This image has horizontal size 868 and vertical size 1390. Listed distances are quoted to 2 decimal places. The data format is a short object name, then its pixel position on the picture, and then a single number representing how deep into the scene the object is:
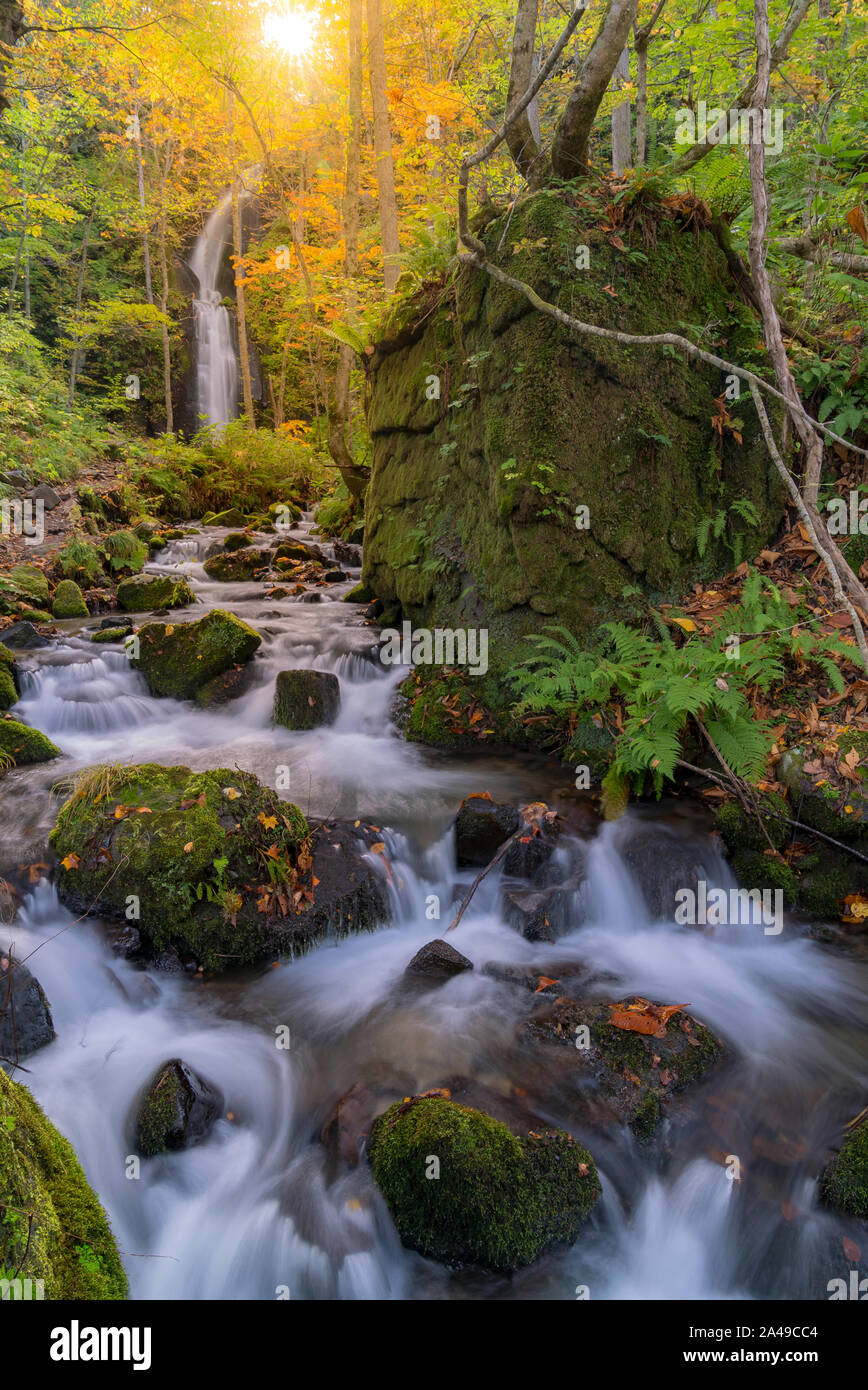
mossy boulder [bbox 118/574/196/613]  11.45
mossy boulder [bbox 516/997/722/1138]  3.79
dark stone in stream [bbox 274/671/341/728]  8.06
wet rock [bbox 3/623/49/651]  9.26
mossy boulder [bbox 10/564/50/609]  10.49
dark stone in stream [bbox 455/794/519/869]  5.92
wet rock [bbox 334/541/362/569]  14.27
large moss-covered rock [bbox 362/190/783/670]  6.94
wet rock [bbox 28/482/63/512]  13.53
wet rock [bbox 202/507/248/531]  18.05
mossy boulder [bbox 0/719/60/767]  6.81
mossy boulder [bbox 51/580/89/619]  10.79
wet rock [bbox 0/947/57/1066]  3.93
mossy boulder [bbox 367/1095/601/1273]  3.16
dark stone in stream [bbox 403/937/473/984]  4.92
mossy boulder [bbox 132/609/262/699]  8.62
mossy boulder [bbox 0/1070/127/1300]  2.02
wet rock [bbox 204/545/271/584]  13.64
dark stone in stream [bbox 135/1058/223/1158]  3.69
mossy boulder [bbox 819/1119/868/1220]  3.31
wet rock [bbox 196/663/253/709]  8.52
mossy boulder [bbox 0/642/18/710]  7.86
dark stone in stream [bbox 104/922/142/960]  4.89
